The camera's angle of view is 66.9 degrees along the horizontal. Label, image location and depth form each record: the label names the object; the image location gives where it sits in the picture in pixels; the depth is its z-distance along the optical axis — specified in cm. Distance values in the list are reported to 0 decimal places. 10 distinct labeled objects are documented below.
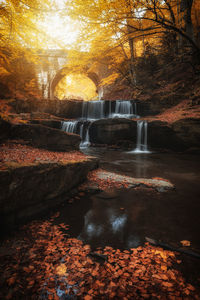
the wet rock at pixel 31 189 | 231
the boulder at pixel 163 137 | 1024
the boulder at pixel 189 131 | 948
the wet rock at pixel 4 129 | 515
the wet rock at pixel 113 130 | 1178
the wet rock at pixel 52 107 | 1559
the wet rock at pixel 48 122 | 683
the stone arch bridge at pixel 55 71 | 2402
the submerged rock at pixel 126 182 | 452
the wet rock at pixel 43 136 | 546
